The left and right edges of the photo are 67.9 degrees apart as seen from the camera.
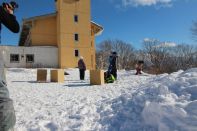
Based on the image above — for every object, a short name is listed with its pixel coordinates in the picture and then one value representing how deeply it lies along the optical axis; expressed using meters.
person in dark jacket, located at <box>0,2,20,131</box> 1.90
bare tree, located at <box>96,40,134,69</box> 40.57
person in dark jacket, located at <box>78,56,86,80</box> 9.55
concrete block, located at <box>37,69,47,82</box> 9.51
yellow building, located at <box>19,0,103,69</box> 19.38
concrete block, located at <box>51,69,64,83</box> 9.07
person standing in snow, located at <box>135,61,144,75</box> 10.57
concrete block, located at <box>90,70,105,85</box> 7.56
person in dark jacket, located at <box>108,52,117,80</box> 8.37
